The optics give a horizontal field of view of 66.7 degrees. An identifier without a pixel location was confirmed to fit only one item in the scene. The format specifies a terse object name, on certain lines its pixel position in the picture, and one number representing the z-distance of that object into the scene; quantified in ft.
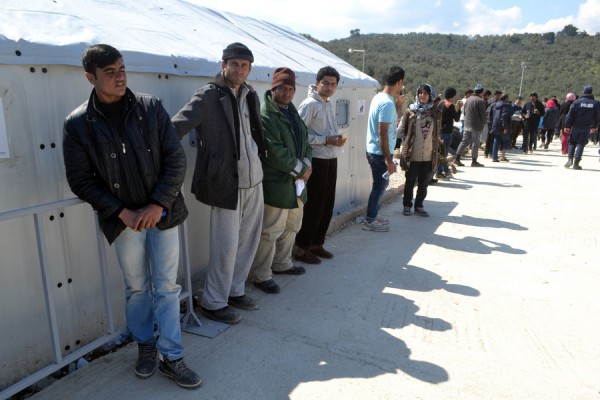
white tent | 8.03
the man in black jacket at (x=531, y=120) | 48.52
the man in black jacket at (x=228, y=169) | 10.26
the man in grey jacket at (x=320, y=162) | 14.47
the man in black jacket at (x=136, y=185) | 7.73
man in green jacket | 12.23
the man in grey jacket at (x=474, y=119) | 34.91
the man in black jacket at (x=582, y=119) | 35.14
